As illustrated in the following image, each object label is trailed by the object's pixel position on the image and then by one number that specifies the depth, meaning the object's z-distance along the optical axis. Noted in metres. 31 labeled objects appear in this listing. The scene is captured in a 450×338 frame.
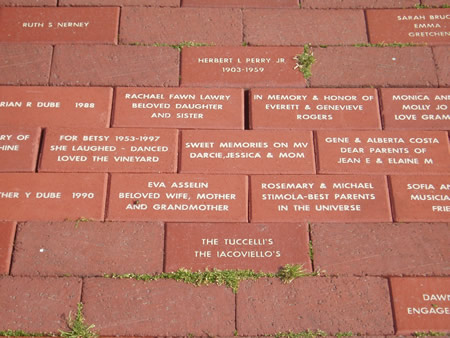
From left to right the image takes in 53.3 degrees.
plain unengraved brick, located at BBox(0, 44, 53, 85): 3.20
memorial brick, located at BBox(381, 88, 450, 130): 3.06
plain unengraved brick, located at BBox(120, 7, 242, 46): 3.34
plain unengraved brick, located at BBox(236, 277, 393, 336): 2.58
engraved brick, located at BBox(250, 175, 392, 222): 2.80
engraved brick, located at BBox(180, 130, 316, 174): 2.91
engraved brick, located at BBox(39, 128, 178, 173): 2.90
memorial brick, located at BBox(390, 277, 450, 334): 2.56
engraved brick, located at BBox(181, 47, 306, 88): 3.19
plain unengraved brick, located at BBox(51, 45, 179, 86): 3.19
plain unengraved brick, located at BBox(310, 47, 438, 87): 3.20
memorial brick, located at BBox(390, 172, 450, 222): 2.81
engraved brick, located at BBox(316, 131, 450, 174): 2.92
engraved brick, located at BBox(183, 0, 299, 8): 3.45
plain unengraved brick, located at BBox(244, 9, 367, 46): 3.34
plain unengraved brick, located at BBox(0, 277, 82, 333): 2.56
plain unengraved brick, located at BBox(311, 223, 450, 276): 2.71
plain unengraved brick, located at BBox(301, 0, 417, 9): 3.48
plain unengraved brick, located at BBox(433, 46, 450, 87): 3.23
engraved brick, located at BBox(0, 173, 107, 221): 2.80
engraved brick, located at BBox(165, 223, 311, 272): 2.70
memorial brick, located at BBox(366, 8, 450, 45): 3.37
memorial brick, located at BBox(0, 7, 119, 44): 3.33
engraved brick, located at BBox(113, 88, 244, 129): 3.04
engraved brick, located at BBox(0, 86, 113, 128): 3.04
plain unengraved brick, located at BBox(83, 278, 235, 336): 2.56
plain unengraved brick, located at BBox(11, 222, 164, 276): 2.69
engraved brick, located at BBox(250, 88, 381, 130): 3.05
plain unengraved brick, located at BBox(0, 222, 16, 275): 2.69
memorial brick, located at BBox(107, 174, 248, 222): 2.79
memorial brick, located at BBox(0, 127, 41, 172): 2.91
